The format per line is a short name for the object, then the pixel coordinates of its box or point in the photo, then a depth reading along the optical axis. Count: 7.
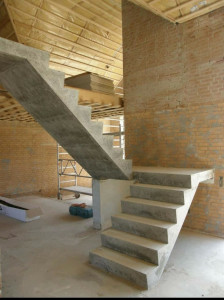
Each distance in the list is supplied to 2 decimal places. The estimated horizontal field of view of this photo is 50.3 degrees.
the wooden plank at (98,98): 6.02
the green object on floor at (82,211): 6.31
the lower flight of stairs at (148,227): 3.28
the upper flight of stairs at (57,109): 3.31
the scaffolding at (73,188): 8.10
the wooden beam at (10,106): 6.37
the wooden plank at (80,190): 7.93
